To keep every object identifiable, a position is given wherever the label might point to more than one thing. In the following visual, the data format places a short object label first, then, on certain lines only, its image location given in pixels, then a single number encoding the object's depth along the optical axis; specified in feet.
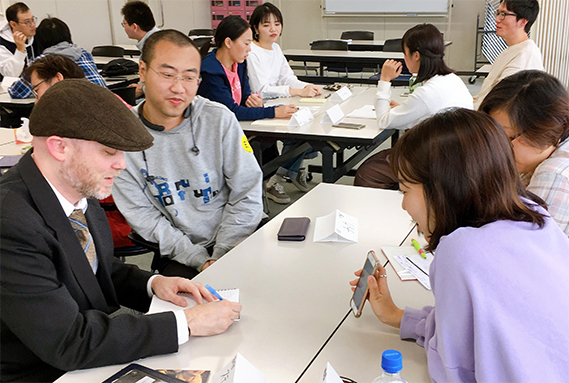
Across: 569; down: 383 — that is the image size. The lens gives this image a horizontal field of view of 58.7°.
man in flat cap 3.48
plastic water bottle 2.87
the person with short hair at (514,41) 11.21
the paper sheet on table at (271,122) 10.54
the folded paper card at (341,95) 12.79
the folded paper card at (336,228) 5.53
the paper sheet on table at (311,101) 12.41
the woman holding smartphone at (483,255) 2.81
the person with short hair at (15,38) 16.62
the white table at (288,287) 3.71
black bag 16.87
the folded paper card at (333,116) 10.26
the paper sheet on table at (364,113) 11.03
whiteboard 28.68
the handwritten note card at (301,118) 10.24
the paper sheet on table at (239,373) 3.24
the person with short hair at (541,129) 4.99
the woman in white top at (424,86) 9.30
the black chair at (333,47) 23.09
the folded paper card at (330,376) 3.12
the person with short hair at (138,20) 15.58
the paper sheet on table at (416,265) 4.70
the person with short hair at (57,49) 13.25
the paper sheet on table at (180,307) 4.39
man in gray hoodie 6.34
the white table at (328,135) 9.54
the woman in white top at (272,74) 12.92
